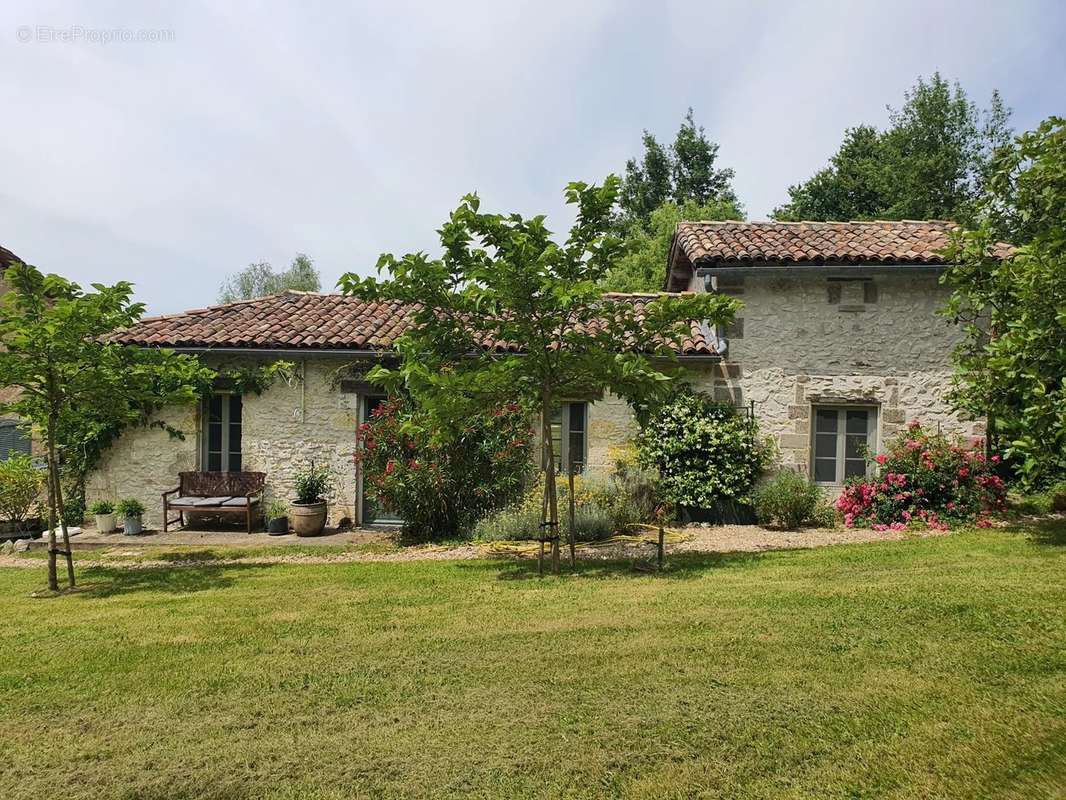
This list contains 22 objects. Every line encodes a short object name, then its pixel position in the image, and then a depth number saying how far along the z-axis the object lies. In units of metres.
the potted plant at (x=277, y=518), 10.34
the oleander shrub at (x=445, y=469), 9.53
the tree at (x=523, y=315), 6.22
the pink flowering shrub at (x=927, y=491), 9.44
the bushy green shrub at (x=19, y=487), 10.19
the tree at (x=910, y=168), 24.83
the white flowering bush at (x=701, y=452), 9.98
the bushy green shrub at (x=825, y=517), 9.87
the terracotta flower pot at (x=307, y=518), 10.17
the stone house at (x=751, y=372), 10.32
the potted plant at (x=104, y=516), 10.52
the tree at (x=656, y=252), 25.39
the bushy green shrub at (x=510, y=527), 9.06
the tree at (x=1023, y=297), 7.09
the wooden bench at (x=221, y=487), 10.70
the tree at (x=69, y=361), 6.27
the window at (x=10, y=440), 13.85
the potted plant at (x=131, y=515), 10.48
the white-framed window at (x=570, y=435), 10.66
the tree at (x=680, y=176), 35.03
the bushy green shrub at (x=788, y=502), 9.76
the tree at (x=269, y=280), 40.66
